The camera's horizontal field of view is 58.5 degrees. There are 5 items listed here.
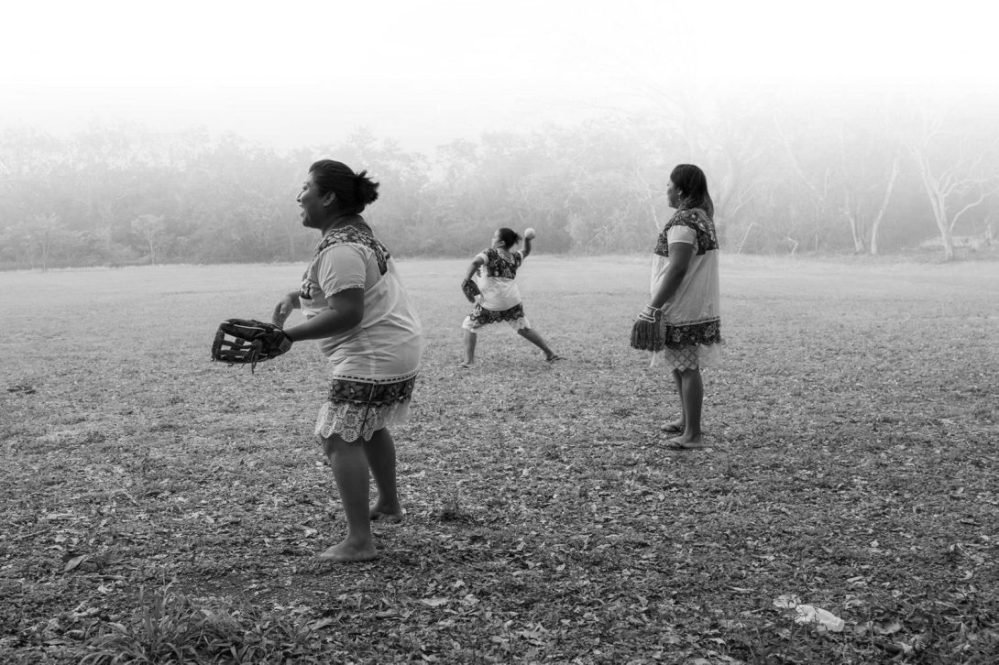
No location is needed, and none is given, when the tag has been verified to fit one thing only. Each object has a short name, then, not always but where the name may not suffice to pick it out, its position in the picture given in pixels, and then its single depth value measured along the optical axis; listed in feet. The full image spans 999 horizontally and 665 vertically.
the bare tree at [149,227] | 182.73
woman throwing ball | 32.53
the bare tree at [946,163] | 144.77
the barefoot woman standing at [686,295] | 18.60
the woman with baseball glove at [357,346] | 12.67
